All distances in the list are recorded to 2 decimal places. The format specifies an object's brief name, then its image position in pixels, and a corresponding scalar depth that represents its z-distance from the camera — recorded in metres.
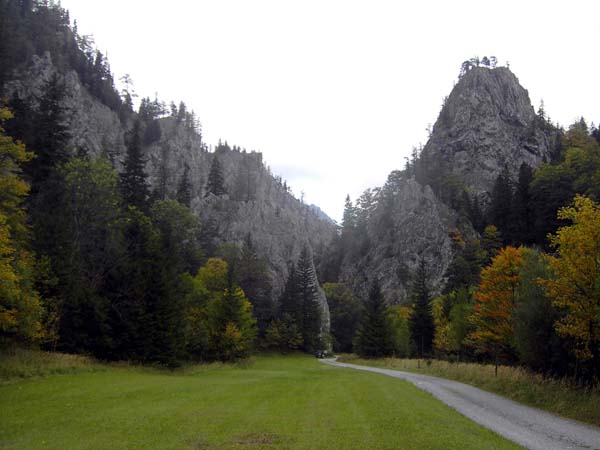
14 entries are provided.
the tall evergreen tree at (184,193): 94.55
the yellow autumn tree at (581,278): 21.94
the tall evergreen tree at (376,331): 66.94
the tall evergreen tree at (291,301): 88.69
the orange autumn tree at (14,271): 23.38
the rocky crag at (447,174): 119.81
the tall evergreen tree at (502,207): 96.46
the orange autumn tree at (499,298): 40.97
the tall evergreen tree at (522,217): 90.00
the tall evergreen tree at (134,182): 63.91
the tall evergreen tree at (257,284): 86.63
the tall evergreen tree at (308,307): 89.19
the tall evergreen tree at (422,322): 72.12
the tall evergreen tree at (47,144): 49.06
